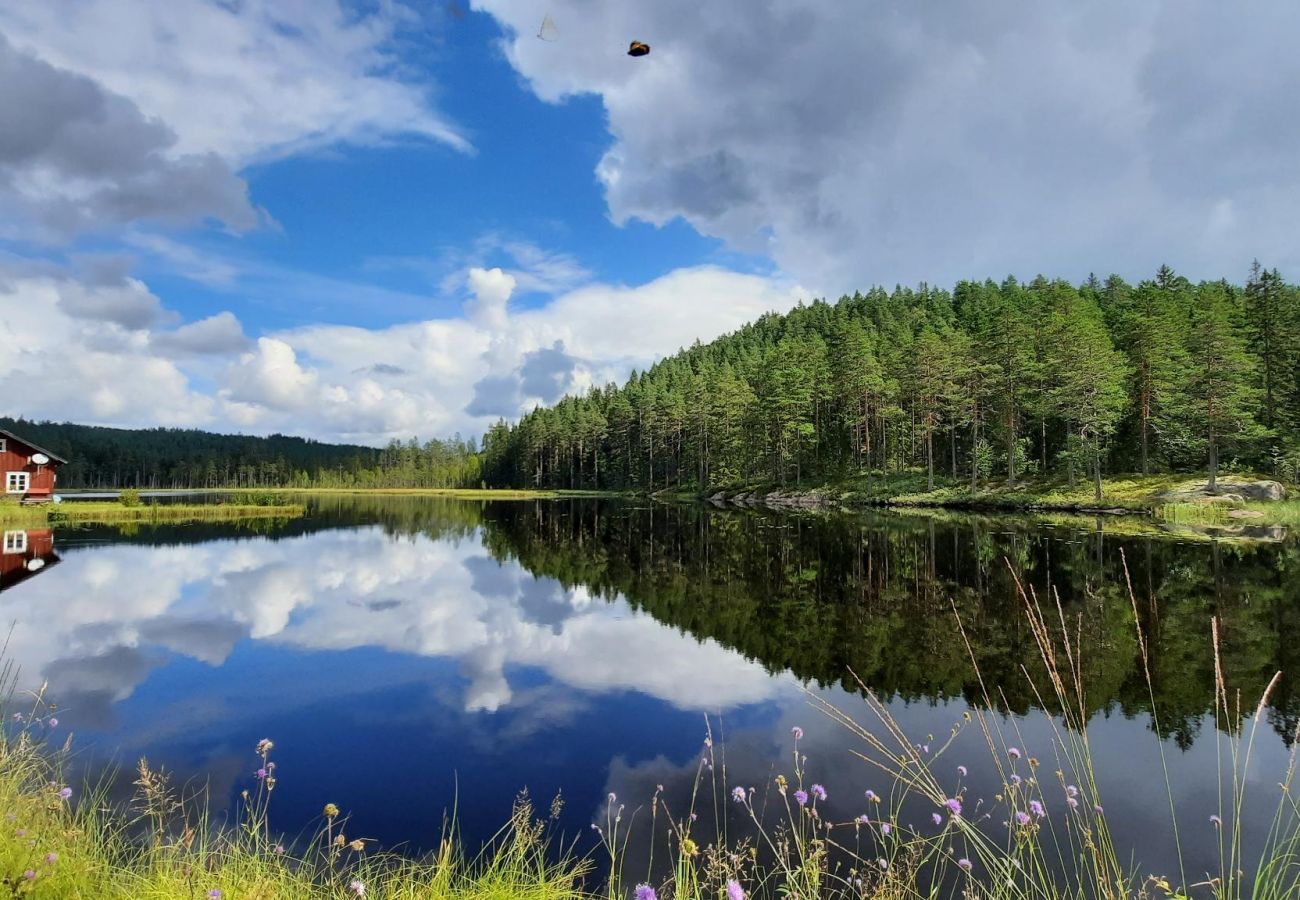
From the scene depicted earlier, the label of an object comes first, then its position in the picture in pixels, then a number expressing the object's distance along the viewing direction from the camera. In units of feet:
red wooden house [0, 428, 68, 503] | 141.49
